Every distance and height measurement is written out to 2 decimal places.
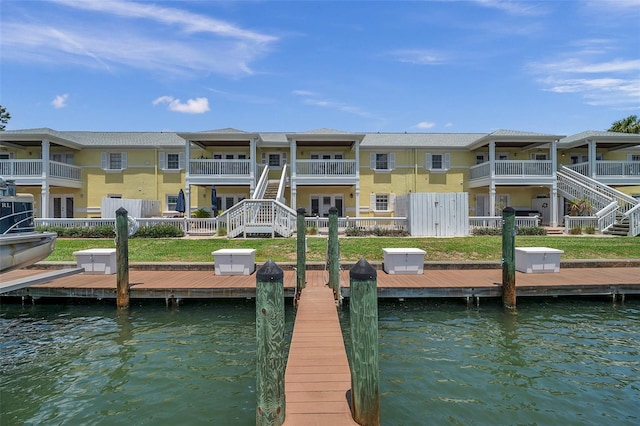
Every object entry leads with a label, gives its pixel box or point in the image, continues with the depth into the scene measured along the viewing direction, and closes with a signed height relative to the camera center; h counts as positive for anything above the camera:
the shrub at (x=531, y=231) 20.30 -0.90
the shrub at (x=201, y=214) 23.97 +0.05
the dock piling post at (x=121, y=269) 9.71 -1.37
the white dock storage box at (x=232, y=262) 11.77 -1.46
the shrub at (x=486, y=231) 20.24 -0.90
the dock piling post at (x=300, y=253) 10.10 -1.02
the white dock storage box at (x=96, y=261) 12.02 -1.45
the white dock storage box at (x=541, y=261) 11.91 -1.47
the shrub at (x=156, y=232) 19.47 -0.87
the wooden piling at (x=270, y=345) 3.96 -1.38
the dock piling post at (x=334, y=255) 9.81 -1.06
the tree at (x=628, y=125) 37.53 +8.84
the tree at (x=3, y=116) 37.72 +9.77
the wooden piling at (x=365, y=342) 3.98 -1.33
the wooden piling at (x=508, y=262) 9.47 -1.18
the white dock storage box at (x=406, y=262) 11.86 -1.48
